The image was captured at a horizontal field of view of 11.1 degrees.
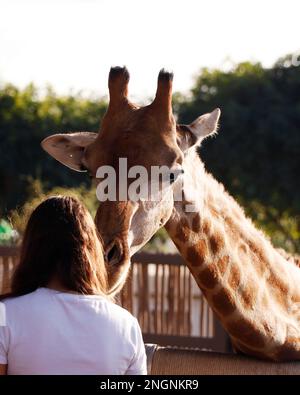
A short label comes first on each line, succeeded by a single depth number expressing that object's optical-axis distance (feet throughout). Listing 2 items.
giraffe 26.00
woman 16.61
